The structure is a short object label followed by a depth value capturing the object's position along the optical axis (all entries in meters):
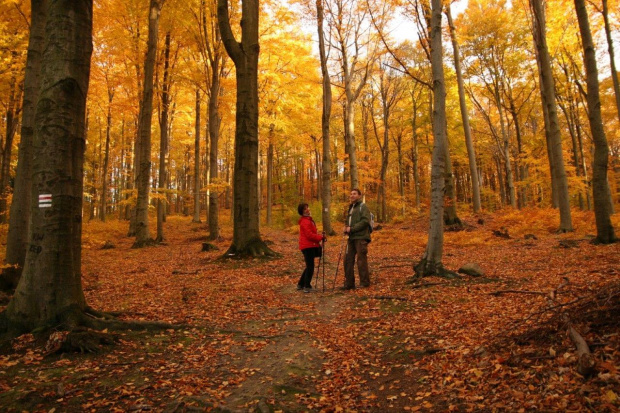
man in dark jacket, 7.62
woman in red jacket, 7.76
